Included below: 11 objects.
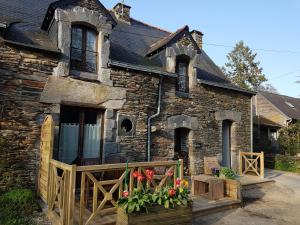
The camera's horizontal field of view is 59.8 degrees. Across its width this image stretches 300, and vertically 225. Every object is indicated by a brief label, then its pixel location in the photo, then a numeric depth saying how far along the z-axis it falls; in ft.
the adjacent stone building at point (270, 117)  55.83
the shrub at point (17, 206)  15.71
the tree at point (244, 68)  103.91
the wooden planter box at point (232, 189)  21.94
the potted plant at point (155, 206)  13.19
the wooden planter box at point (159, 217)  13.02
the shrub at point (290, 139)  54.06
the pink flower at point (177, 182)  15.65
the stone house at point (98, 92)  21.19
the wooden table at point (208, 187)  21.77
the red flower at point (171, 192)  14.42
